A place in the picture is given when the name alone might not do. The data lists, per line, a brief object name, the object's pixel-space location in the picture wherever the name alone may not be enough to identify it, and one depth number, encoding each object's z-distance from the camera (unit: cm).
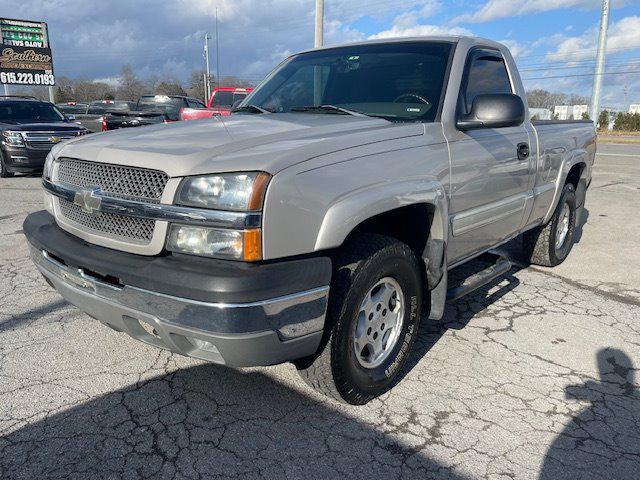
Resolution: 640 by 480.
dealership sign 2297
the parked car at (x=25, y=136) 1073
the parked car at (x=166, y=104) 1384
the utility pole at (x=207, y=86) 5141
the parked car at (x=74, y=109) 2636
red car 1548
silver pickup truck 212
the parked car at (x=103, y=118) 1315
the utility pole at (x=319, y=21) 1549
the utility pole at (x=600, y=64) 3319
